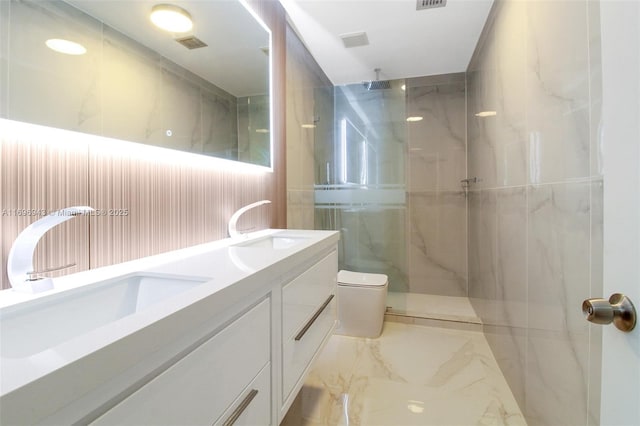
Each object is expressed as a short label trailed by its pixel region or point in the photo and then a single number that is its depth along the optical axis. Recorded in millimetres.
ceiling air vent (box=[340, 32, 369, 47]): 2254
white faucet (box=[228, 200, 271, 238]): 1522
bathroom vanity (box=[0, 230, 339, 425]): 371
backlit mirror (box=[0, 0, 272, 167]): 761
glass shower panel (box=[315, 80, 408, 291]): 3021
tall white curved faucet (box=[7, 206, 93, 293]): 682
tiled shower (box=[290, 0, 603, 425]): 986
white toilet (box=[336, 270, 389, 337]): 2336
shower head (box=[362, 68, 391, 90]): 3028
